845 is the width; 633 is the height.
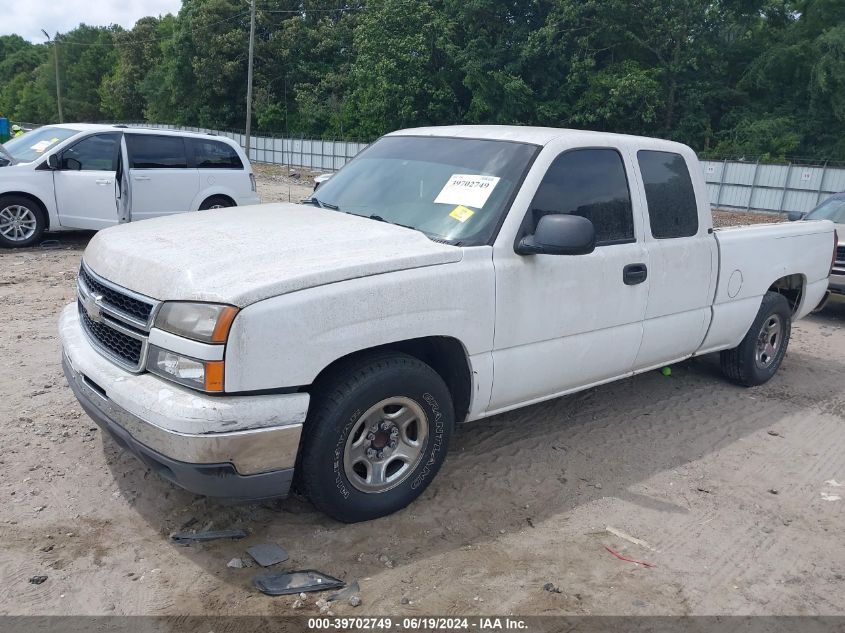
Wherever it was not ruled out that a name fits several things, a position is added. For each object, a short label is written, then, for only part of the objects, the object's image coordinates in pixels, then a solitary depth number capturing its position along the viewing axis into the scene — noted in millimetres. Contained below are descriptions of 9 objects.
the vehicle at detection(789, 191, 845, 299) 8680
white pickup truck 2965
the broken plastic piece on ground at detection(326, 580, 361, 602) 3033
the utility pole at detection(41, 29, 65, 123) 67438
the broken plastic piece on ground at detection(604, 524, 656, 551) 3629
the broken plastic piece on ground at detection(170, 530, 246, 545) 3391
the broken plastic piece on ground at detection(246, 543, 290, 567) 3246
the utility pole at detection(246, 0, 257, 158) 33428
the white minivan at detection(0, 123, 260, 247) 10133
